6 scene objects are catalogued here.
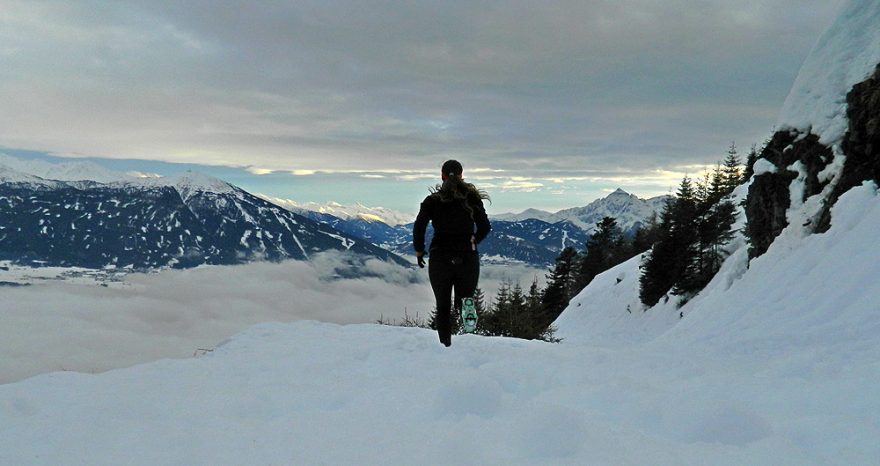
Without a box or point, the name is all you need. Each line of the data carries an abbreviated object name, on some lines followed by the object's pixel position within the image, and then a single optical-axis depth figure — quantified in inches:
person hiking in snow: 274.4
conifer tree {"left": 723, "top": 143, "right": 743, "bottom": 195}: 2306.3
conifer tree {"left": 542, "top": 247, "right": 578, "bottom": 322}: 2369.6
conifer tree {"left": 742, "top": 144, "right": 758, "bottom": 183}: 1972.9
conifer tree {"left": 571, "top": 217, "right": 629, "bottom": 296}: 2481.5
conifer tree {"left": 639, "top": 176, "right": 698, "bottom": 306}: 1248.8
